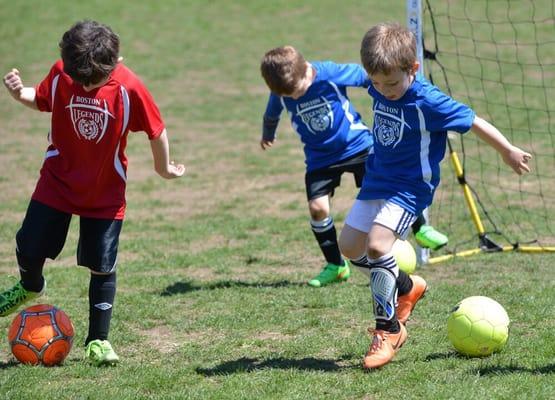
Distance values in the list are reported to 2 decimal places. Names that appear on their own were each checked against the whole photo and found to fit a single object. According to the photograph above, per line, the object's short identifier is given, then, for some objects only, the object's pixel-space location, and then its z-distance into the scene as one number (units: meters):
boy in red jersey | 9.05
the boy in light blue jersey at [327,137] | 12.52
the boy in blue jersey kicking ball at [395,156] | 8.77
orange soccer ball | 9.20
